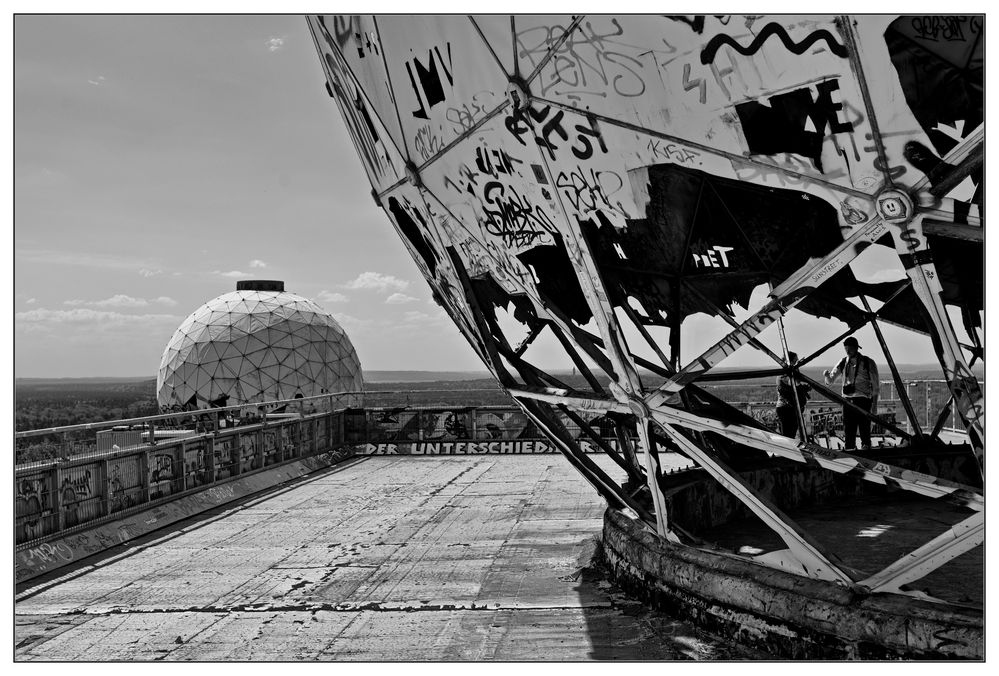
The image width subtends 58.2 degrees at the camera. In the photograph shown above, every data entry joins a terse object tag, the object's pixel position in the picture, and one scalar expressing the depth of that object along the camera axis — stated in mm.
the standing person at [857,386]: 11016
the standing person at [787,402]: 11328
